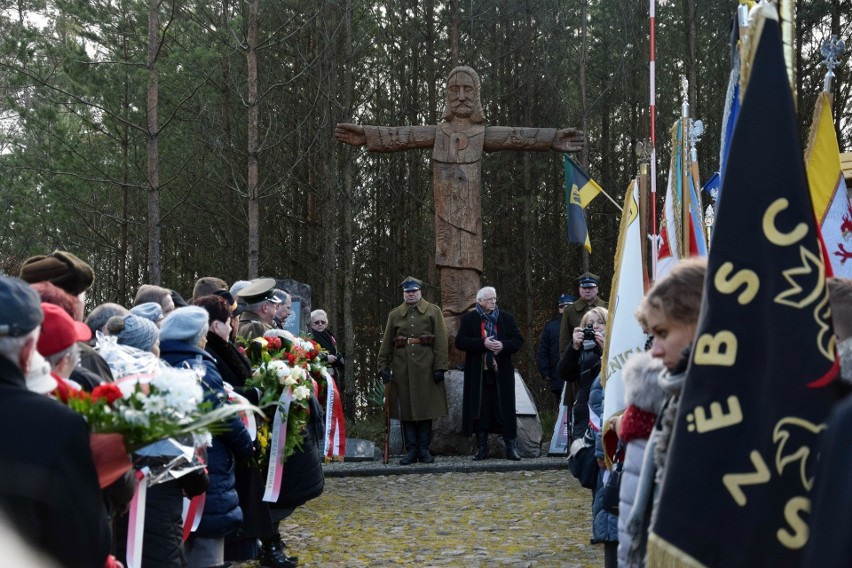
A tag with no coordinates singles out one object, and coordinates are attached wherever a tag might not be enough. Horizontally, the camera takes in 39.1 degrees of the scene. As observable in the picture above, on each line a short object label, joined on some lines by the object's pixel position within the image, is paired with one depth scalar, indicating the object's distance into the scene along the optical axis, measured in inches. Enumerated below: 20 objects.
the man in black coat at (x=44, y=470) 108.8
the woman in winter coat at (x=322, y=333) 559.5
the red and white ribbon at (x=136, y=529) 187.8
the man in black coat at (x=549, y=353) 544.7
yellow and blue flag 568.1
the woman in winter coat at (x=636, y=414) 155.4
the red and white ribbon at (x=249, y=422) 248.2
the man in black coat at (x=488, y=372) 531.8
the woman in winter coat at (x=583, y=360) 315.6
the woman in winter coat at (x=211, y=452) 228.1
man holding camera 511.8
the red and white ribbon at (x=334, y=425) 397.7
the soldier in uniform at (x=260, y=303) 320.8
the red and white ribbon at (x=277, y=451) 286.8
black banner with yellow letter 116.3
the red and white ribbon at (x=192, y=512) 228.4
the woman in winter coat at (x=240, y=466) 264.5
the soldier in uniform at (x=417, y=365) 537.6
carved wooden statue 573.6
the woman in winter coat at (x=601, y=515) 253.1
